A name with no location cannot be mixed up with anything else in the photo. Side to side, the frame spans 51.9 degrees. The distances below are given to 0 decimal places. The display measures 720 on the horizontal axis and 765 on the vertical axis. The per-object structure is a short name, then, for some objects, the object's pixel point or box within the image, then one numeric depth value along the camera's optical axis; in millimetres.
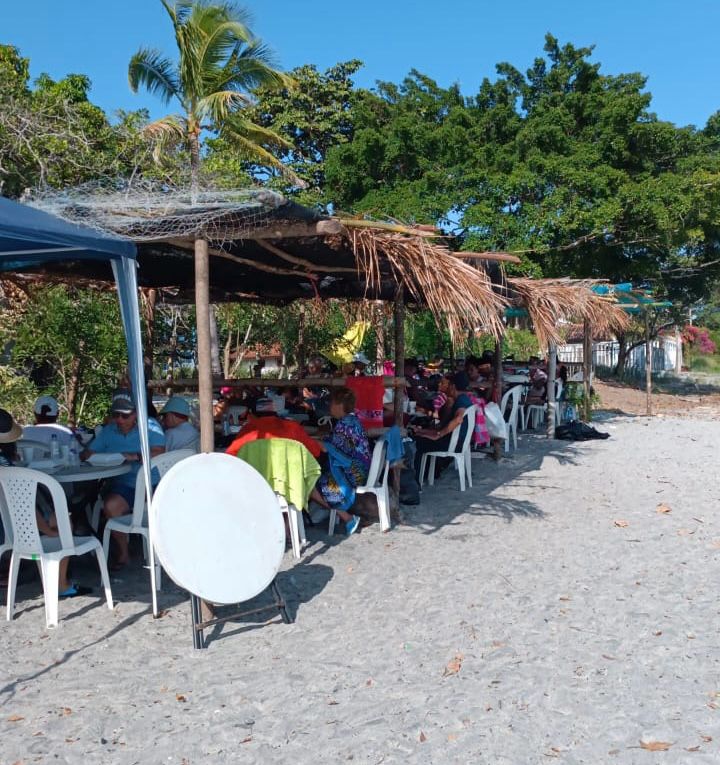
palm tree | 10625
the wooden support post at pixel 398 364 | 6707
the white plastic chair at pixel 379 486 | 6149
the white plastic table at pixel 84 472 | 4453
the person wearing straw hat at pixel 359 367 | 10440
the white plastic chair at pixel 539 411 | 12871
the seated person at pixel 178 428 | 5672
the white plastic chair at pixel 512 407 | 11125
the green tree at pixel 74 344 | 9250
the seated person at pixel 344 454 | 6031
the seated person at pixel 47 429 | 5703
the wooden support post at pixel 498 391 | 9812
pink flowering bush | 39175
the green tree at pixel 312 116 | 21781
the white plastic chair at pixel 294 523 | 5480
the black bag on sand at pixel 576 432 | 12164
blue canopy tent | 3838
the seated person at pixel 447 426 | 7852
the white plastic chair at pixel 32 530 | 4066
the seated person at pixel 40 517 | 4344
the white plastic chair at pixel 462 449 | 7863
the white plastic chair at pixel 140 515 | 4680
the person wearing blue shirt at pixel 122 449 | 4934
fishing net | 4348
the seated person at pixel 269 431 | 5422
